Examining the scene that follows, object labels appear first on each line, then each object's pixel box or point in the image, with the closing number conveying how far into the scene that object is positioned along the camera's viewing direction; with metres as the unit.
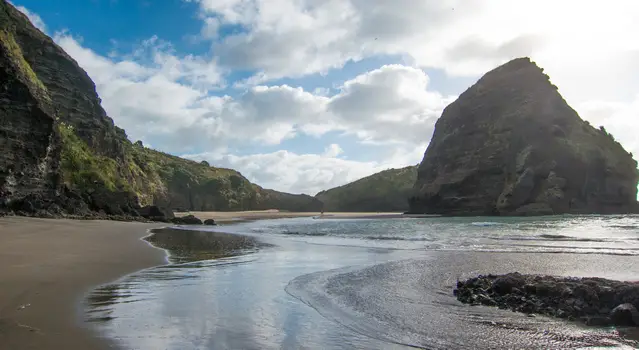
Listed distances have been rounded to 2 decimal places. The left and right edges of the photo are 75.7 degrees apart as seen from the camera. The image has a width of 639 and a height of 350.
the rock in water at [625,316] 5.73
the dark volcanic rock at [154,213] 38.81
